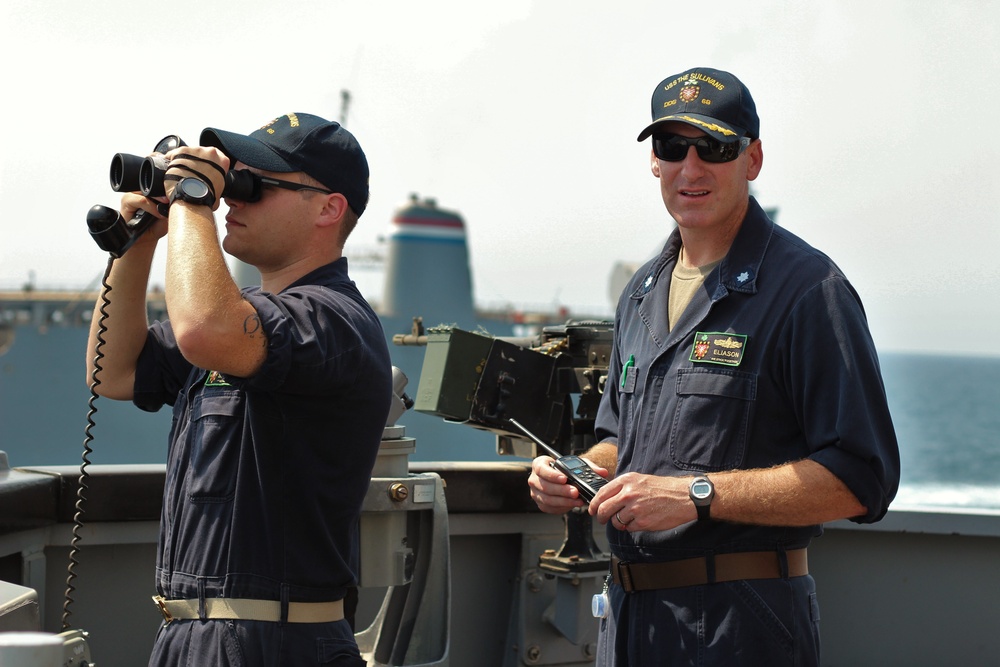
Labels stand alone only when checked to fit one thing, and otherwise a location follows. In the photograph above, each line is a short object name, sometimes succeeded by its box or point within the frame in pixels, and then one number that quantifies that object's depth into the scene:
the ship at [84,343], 25.27
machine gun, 3.66
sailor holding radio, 2.13
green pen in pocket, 2.49
